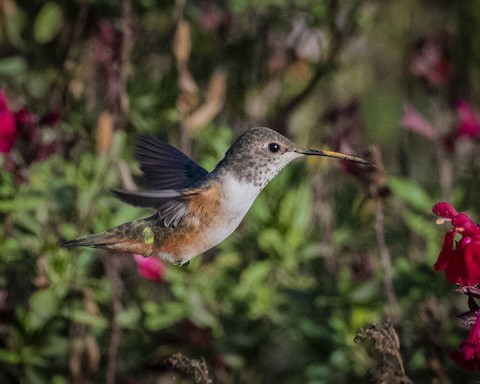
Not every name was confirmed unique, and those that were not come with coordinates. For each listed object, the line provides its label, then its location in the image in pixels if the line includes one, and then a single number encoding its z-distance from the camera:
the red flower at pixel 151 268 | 5.61
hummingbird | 3.94
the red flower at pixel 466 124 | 6.58
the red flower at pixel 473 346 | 3.36
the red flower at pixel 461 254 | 3.36
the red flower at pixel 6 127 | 5.14
